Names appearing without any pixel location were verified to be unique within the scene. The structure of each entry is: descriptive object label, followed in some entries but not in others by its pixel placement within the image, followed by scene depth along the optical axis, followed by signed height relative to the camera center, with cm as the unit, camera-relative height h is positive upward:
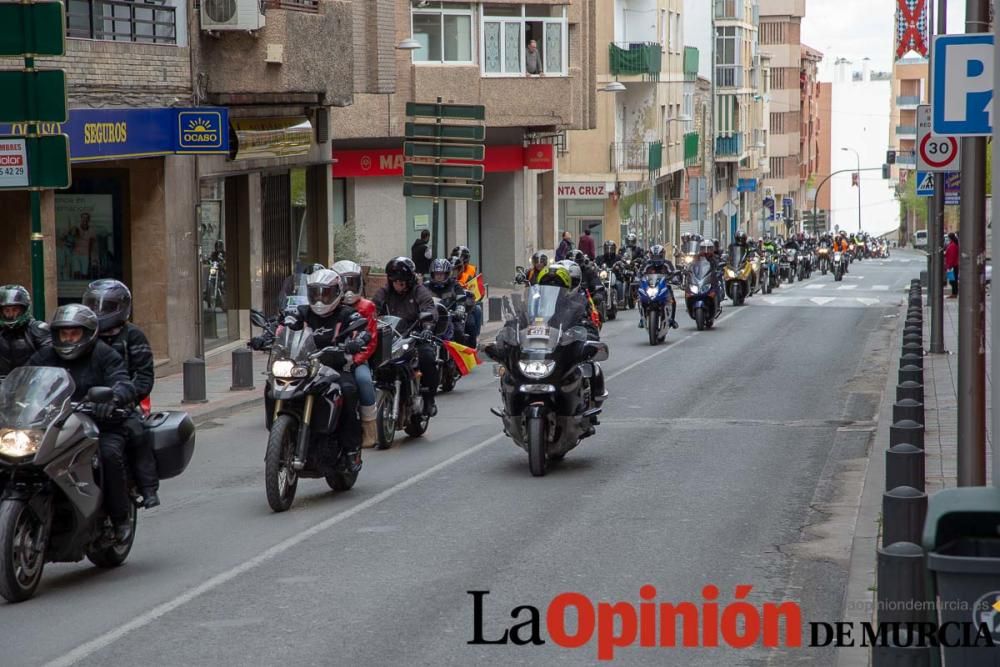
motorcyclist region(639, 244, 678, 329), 2820 -182
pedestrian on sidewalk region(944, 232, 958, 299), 3822 -243
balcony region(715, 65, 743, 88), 9262 +447
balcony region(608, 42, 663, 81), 6038 +357
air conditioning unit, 2383 +209
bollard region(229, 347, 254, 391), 2006 -250
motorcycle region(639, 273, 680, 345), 2714 -235
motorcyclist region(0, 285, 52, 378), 1282 -128
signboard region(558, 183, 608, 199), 5747 -108
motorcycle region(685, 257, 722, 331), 3028 -244
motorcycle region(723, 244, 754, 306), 3903 -268
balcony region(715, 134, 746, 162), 8888 +49
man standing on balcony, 4153 +246
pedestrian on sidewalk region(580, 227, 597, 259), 3944 -202
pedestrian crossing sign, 2514 -45
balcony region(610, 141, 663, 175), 5903 +8
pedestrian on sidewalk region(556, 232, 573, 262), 3531 -190
